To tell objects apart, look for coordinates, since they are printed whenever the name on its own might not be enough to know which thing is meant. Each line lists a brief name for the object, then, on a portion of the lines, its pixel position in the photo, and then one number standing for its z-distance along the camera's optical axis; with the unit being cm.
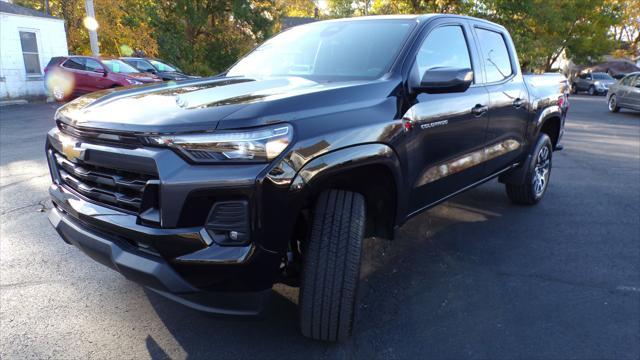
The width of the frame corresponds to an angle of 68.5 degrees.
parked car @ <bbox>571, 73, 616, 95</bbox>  3164
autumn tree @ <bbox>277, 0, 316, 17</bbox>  2761
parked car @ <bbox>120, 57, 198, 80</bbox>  1564
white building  1706
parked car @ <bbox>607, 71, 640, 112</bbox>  1576
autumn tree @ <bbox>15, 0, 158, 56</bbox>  2317
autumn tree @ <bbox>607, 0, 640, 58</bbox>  4009
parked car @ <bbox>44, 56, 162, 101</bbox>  1446
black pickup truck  203
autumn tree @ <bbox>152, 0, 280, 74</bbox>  2262
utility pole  1764
